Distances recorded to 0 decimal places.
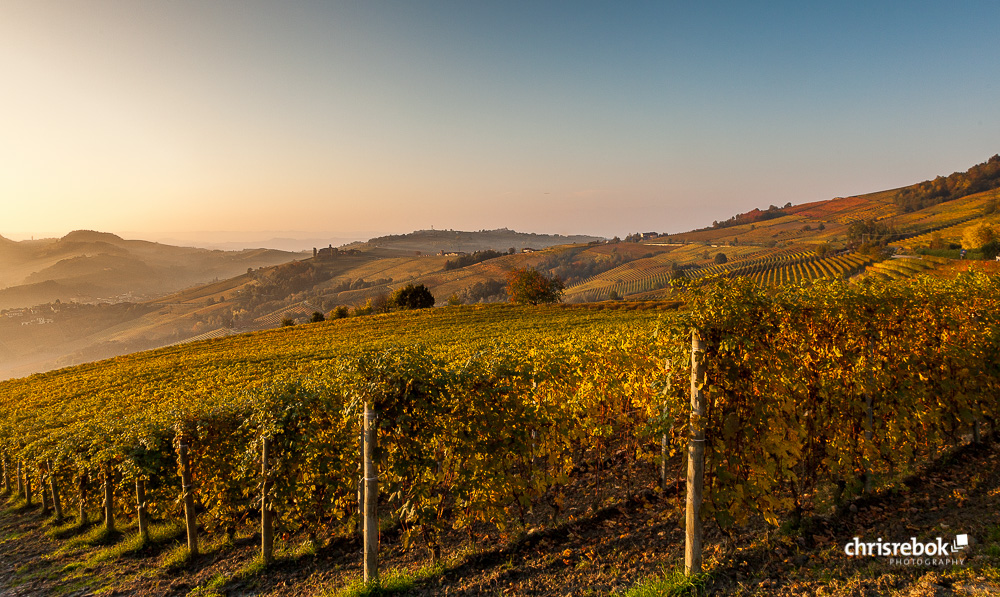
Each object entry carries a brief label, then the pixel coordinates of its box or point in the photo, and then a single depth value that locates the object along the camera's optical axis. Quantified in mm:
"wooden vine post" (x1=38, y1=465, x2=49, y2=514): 11354
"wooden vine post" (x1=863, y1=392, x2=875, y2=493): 6819
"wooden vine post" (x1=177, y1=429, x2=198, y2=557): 7820
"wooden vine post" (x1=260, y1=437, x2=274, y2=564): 6914
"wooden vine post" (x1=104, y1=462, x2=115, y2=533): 9555
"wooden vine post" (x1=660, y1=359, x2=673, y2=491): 5523
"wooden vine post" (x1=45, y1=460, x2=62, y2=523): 11603
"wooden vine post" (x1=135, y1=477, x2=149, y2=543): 8836
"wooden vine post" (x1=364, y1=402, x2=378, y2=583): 5609
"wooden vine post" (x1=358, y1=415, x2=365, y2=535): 6777
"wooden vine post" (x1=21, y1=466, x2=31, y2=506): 13466
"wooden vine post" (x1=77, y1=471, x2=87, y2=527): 10438
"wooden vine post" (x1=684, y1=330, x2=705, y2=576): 5270
